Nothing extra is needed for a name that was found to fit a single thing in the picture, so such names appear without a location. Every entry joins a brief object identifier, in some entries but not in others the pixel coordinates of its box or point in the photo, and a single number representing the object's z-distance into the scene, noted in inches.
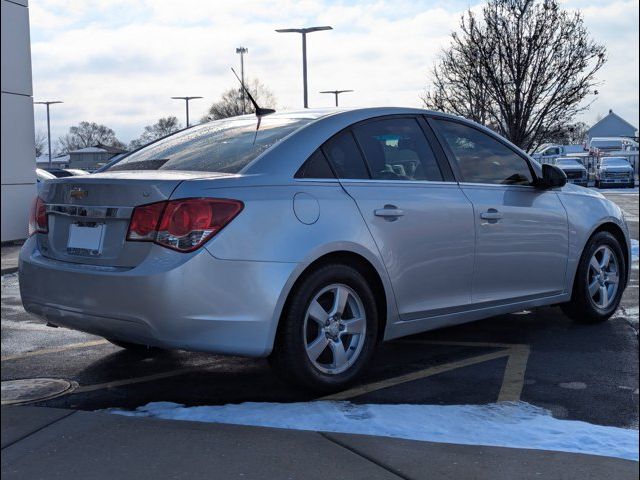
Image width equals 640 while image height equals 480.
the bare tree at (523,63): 637.3
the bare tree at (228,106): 1425.9
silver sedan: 150.7
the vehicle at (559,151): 1759.6
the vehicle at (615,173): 1534.2
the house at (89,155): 1936.5
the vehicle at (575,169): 1535.4
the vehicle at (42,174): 566.1
